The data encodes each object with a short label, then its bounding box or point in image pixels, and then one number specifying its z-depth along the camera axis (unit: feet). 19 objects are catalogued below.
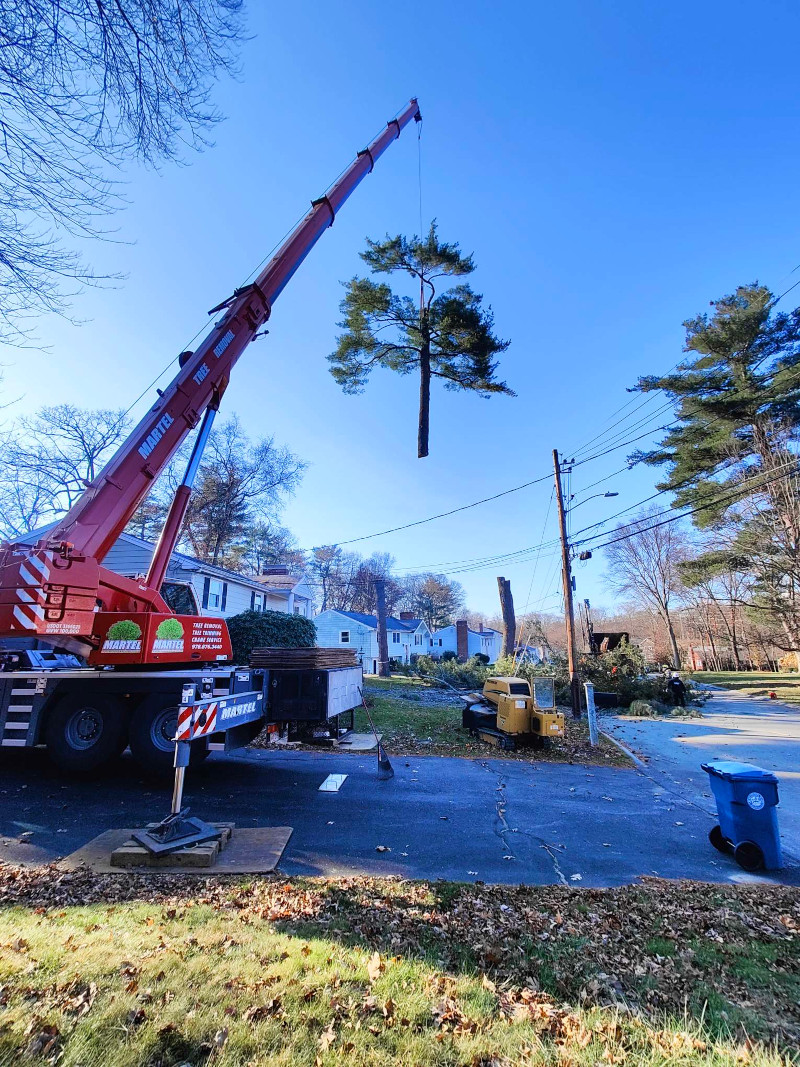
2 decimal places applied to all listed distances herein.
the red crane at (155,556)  18.13
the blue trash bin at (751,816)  17.31
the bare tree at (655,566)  147.54
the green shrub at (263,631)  56.59
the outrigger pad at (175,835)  15.39
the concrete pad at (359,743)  33.91
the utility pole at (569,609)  49.62
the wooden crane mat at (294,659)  25.41
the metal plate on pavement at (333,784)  23.82
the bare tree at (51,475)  77.25
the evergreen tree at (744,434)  66.03
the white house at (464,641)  125.29
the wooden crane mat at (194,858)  14.89
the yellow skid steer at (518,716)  35.73
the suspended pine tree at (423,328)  34.45
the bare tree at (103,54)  9.95
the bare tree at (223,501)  96.94
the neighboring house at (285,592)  90.89
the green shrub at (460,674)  77.61
